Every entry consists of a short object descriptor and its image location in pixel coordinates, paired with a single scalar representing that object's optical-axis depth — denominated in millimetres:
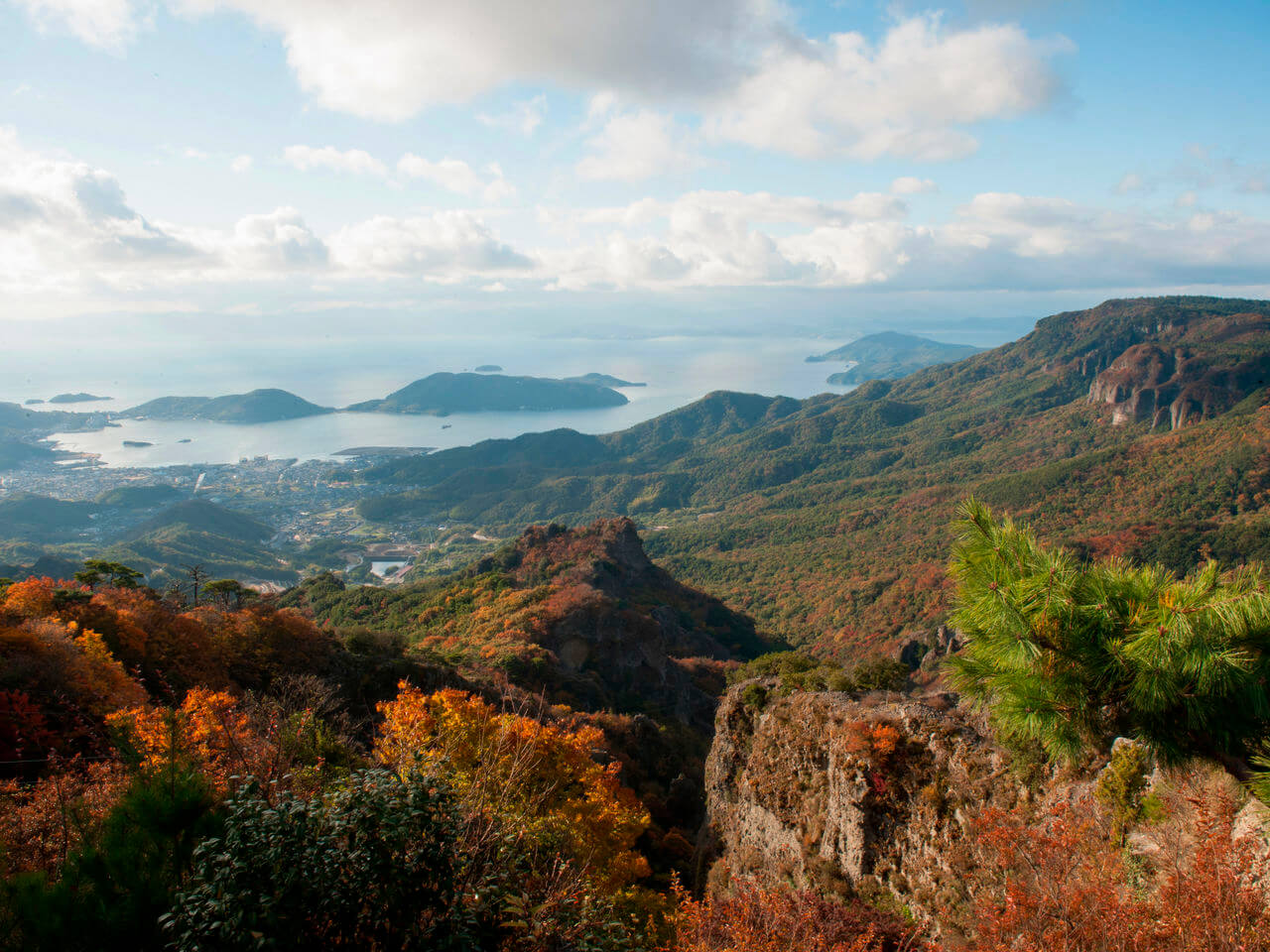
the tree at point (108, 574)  34594
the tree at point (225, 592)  39788
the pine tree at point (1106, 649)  6703
